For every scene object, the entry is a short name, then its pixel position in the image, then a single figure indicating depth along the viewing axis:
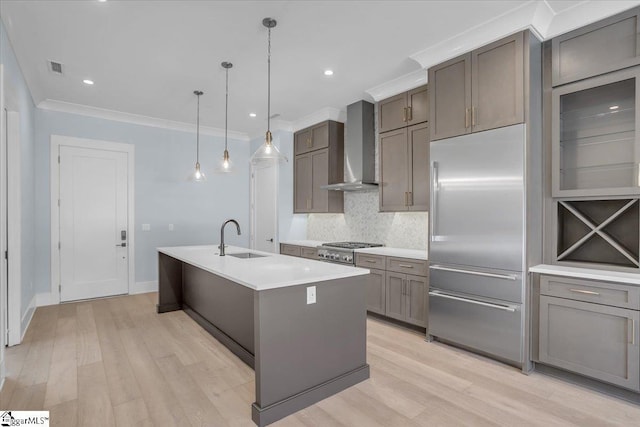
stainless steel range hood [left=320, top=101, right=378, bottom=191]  4.63
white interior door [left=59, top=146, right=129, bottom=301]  4.92
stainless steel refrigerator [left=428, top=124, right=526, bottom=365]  2.80
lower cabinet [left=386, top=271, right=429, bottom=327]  3.59
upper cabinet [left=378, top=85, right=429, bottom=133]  3.84
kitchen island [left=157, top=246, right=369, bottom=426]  2.15
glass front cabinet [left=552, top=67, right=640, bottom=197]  2.62
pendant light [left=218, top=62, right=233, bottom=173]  3.63
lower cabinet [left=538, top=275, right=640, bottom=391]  2.33
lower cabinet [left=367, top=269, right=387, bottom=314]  4.02
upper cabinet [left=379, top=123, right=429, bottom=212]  3.89
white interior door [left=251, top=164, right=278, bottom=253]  5.89
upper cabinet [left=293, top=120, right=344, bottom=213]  5.28
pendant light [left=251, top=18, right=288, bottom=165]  3.04
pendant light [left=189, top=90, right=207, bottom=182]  4.35
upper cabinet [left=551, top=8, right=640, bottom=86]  2.46
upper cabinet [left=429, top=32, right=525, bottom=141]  2.82
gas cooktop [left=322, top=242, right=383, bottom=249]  4.51
